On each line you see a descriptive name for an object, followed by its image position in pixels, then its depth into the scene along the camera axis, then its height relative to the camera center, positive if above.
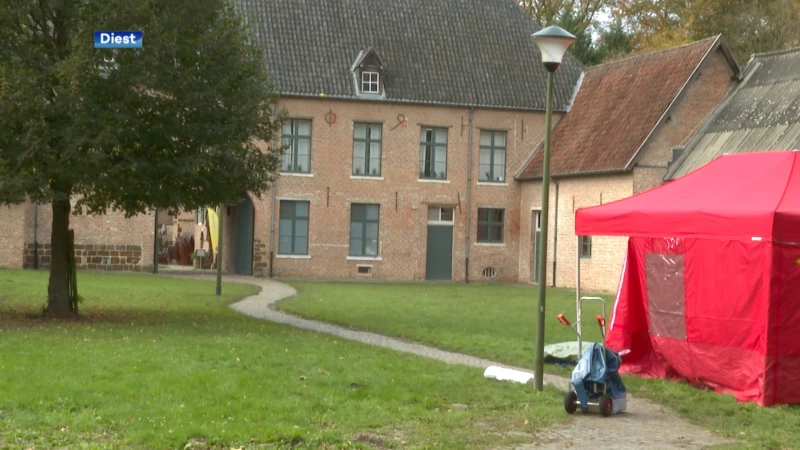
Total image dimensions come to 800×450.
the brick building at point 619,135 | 34.97 +3.85
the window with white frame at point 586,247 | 37.51 +0.31
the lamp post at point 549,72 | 12.27 +1.97
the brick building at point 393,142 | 40.28 +3.86
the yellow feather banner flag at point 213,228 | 35.49 +0.58
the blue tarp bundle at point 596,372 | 11.45 -1.13
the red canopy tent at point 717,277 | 12.38 -0.19
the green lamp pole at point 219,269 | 28.10 -0.57
